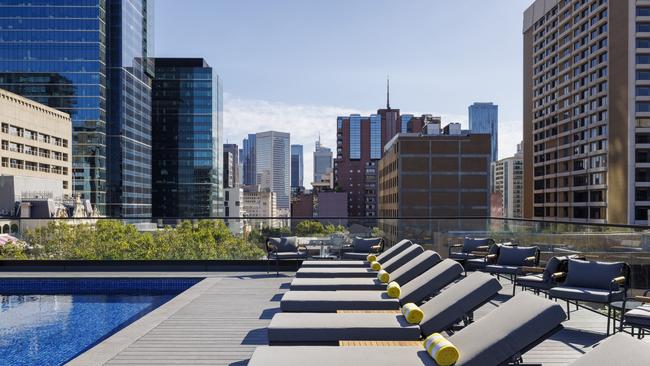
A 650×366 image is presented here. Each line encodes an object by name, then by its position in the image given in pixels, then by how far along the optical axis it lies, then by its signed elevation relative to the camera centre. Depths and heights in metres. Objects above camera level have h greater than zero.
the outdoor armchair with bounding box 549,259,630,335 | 5.38 -0.94
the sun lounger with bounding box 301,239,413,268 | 7.66 -1.03
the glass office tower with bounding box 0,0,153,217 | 76.88 +16.61
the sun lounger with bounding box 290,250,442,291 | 5.75 -1.00
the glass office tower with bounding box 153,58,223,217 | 96.00 +10.02
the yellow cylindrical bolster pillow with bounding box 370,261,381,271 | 7.01 -0.96
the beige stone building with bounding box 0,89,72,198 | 65.81 +6.48
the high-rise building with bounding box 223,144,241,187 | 159.62 +5.39
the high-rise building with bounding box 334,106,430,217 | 114.44 +9.76
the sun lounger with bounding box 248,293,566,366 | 3.12 -0.93
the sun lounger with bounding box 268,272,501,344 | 3.89 -0.98
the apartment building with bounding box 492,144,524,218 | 167.75 +2.97
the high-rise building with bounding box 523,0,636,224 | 53.06 +9.34
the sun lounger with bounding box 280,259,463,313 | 4.79 -0.98
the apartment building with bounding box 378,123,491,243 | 64.81 +2.31
